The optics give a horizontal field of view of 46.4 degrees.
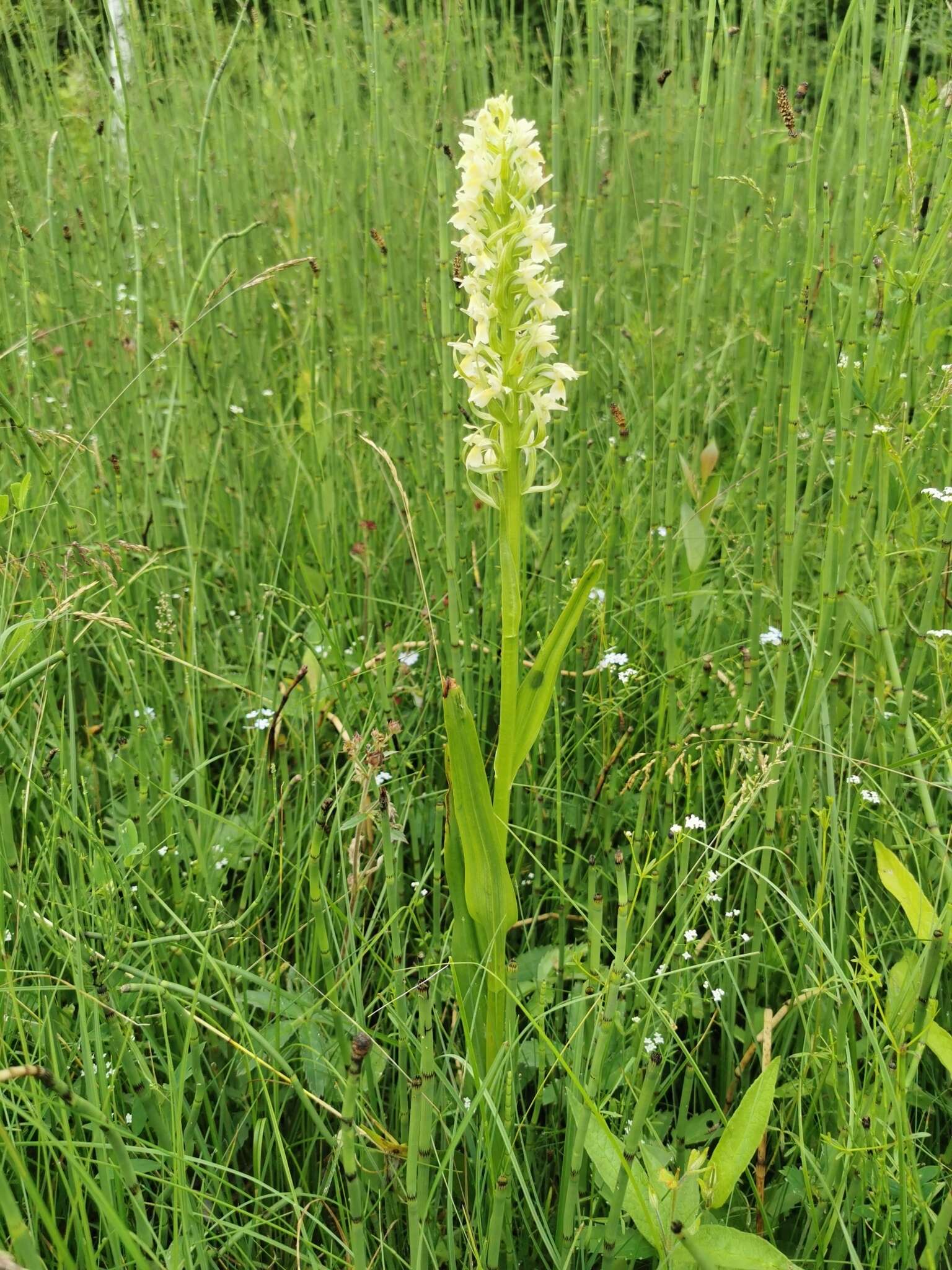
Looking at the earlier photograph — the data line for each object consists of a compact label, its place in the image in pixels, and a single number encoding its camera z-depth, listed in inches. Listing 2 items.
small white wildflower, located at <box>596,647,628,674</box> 18.3
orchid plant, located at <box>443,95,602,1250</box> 13.0
